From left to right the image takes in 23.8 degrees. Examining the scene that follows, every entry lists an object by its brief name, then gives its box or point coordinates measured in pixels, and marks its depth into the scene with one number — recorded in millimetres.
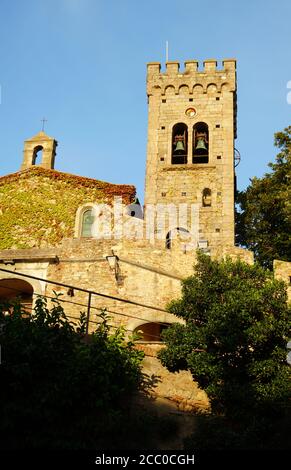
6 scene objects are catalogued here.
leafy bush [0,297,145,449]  12367
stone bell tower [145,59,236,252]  28641
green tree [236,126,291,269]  27781
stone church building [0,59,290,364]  21500
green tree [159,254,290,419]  14484
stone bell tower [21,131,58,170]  28984
